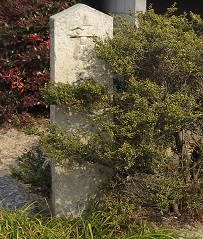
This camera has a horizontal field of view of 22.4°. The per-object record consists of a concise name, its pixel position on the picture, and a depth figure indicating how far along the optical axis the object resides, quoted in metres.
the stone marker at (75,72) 4.28
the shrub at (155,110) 3.89
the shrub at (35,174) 4.65
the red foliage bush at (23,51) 7.79
